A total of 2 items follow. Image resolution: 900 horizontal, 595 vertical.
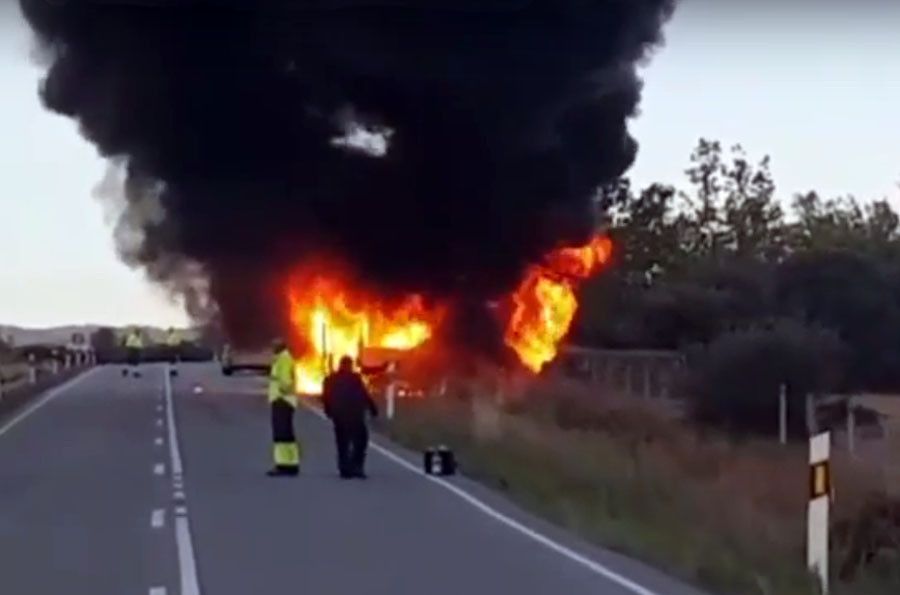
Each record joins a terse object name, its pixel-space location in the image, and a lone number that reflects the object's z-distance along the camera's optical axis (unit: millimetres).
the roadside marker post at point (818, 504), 14656
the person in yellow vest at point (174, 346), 90394
